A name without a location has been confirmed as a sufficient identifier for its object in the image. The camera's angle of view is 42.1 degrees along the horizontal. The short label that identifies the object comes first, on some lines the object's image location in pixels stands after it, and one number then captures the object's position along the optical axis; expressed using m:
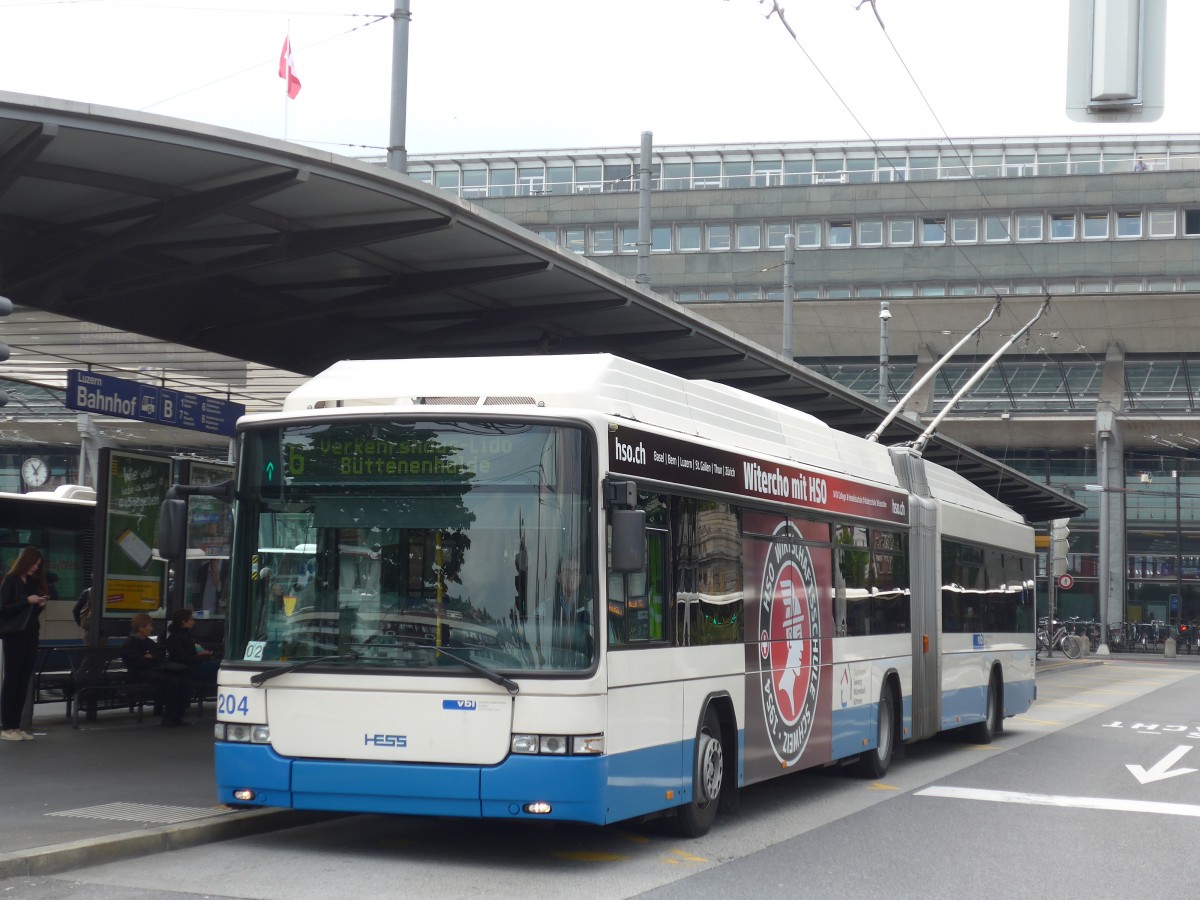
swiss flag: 19.34
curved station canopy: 10.95
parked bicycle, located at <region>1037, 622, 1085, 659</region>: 51.06
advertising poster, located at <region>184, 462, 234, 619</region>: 17.38
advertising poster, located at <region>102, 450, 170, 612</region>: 15.65
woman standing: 13.16
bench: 14.91
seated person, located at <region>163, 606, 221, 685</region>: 15.94
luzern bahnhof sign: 14.51
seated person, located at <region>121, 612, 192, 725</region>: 15.48
